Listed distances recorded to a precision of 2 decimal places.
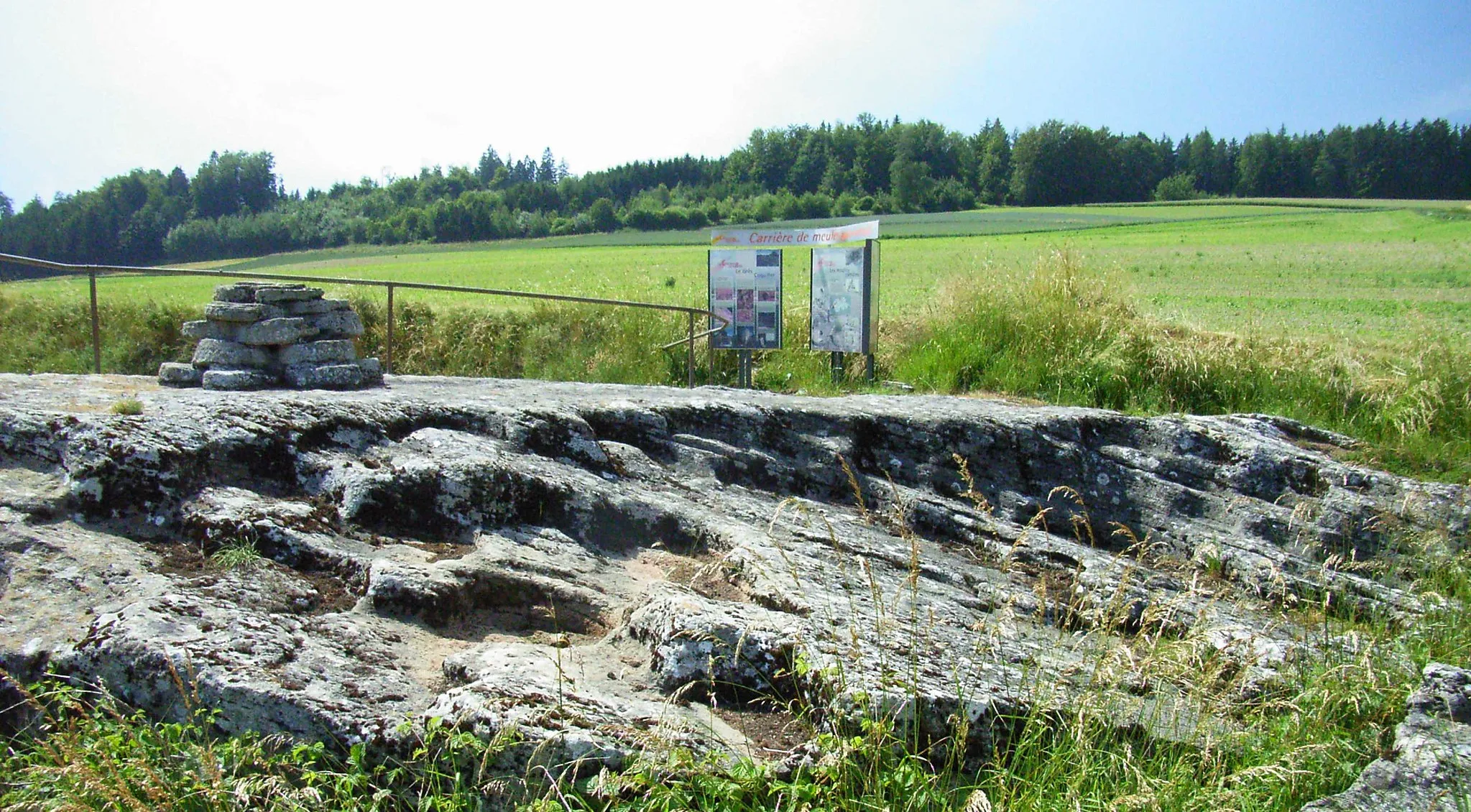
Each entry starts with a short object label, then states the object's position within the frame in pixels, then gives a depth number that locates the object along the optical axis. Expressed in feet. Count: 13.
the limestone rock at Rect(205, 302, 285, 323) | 21.77
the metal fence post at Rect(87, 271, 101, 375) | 24.31
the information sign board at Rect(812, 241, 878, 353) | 42.88
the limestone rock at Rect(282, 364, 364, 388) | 21.71
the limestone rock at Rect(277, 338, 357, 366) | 22.12
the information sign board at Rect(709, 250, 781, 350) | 43.04
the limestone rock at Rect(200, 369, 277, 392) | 20.90
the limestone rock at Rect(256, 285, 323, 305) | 22.30
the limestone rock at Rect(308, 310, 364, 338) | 23.11
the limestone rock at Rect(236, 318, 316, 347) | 21.70
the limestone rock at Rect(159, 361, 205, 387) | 21.85
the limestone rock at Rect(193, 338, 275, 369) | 21.74
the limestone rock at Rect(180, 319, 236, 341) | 22.38
